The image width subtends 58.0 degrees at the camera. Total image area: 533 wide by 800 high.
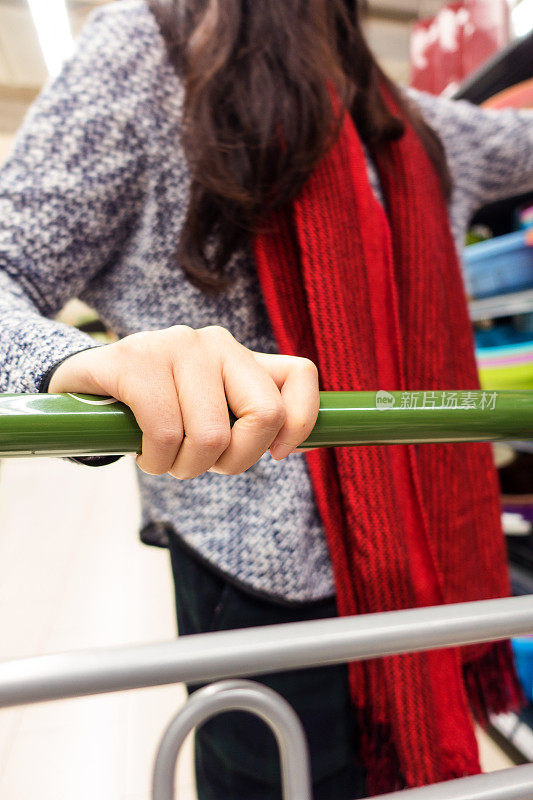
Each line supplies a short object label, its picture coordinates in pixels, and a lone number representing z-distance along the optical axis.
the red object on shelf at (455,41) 1.45
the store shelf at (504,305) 1.30
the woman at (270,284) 0.48
